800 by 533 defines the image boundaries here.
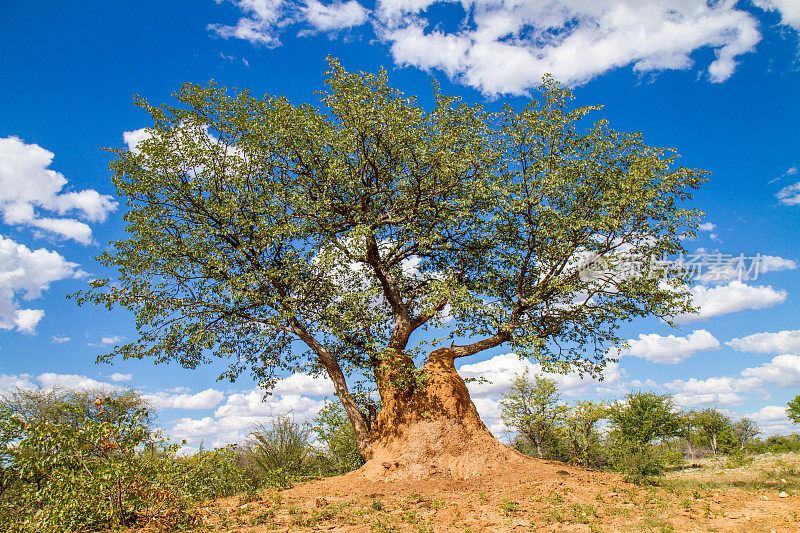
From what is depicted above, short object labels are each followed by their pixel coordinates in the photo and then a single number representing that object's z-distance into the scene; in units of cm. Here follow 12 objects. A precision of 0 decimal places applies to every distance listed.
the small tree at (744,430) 4859
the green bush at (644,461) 1714
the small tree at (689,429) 3346
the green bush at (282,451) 1717
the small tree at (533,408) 2653
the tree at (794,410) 3619
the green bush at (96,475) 812
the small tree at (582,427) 2141
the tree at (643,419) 3116
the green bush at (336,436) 1855
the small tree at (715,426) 4234
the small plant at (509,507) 966
